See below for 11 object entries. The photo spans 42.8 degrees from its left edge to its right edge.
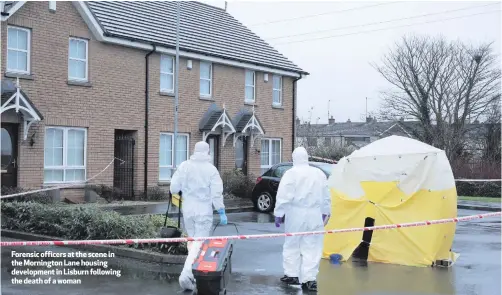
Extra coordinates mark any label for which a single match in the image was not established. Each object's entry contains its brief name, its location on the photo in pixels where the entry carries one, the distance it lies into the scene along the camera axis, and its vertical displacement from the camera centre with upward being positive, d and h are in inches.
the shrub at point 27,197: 612.4 -42.8
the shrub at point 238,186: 876.0 -43.1
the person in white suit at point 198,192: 327.3 -19.3
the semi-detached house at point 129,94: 695.7 +78.2
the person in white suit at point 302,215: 324.8 -30.6
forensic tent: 392.5 -28.5
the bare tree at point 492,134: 1620.3 +56.6
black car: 713.0 -37.4
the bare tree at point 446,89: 1660.9 +177.5
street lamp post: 765.9 +63.4
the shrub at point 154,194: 808.3 -51.6
